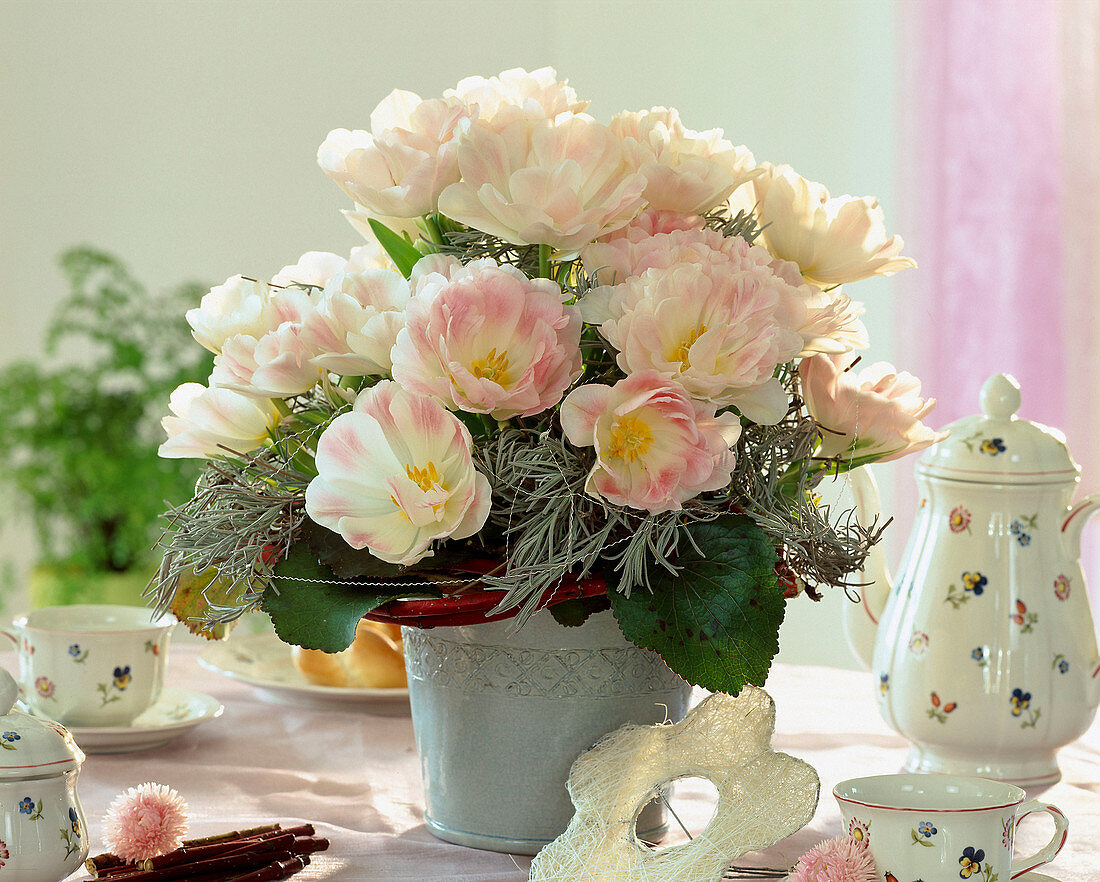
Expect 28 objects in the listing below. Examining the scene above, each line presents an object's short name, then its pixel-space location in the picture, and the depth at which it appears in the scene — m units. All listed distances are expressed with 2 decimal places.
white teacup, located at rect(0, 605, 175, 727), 1.85
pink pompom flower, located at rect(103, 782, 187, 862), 1.59
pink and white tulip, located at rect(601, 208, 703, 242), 1.61
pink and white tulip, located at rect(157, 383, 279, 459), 1.64
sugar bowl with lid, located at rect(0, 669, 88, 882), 1.55
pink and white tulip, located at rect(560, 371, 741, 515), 1.54
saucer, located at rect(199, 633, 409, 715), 1.95
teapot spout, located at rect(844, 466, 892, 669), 1.89
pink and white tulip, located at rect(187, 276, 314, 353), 1.62
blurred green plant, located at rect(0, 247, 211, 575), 4.12
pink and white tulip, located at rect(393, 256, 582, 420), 1.54
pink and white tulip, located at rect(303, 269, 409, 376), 1.57
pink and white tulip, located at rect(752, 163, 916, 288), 1.64
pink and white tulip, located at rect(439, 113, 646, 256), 1.57
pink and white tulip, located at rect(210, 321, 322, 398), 1.59
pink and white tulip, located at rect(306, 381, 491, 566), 1.54
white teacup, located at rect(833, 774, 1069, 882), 1.53
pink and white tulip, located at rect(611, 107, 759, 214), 1.61
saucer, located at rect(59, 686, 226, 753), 1.83
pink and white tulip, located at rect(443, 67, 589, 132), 1.65
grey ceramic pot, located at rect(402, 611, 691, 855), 1.63
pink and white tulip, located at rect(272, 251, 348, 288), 1.70
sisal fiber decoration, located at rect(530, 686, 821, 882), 1.58
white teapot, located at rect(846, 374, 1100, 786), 1.76
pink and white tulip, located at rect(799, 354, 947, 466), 1.64
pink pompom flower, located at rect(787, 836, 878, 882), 1.54
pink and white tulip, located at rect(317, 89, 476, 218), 1.59
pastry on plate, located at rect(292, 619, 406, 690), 1.97
